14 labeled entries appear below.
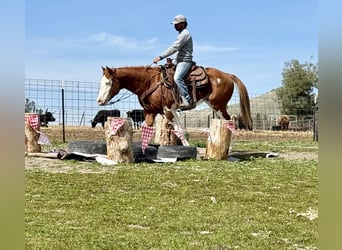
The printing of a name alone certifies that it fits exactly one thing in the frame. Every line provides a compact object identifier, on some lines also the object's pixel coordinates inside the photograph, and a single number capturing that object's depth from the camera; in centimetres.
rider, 661
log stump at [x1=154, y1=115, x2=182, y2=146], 781
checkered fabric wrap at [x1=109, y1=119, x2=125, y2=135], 565
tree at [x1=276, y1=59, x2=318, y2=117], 2814
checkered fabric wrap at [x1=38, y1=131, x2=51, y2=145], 707
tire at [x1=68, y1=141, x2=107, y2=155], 633
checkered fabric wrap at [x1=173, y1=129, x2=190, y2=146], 736
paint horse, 682
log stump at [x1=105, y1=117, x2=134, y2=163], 569
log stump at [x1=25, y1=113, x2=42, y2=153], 702
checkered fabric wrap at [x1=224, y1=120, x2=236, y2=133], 632
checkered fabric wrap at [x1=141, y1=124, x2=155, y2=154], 633
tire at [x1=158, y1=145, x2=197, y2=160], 640
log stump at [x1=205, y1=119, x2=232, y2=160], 630
